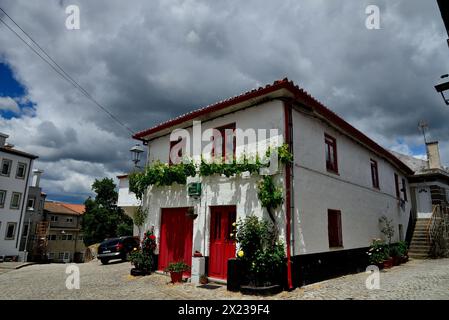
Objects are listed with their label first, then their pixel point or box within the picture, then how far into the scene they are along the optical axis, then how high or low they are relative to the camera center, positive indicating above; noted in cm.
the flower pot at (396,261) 1325 -141
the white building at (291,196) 848 +102
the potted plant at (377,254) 1223 -104
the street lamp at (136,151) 1275 +311
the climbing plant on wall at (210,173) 812 +173
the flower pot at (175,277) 922 -162
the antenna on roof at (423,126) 2219 +774
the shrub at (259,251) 754 -65
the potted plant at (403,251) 1398 -102
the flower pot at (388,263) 1242 -142
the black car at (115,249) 1523 -131
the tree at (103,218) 3950 +76
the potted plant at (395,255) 1329 -115
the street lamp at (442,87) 620 +301
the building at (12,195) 2947 +270
